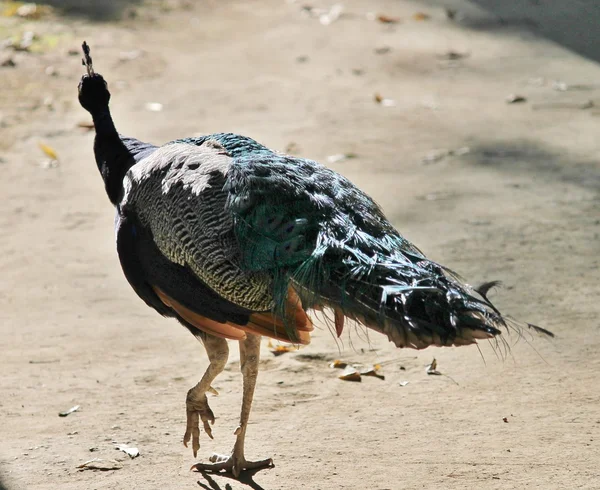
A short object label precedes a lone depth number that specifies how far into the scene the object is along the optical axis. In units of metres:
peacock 6.79
